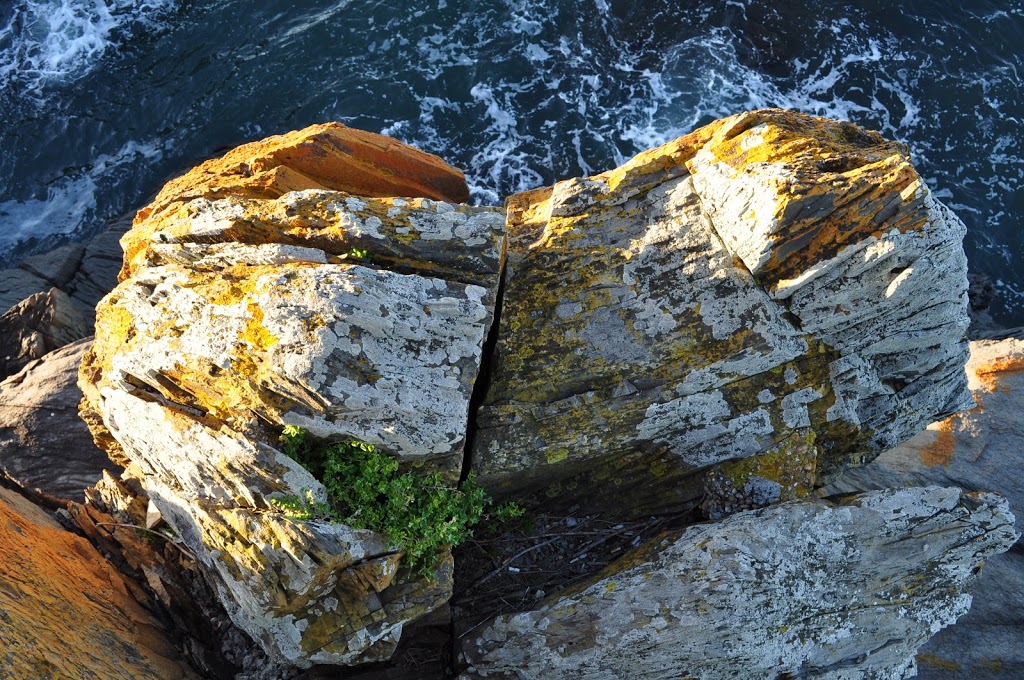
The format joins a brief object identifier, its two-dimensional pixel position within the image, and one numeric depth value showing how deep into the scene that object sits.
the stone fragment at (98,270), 19.12
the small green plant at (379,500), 9.10
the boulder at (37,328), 17.03
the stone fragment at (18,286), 19.05
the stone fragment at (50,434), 14.03
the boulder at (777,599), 9.80
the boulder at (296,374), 8.97
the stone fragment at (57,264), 19.45
